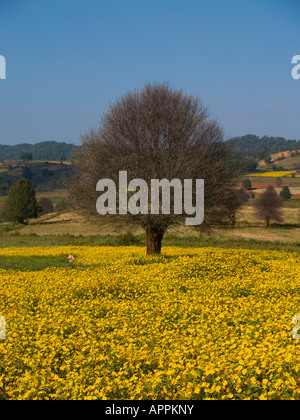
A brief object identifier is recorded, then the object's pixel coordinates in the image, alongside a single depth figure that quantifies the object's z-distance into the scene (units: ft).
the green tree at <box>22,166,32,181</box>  619.87
